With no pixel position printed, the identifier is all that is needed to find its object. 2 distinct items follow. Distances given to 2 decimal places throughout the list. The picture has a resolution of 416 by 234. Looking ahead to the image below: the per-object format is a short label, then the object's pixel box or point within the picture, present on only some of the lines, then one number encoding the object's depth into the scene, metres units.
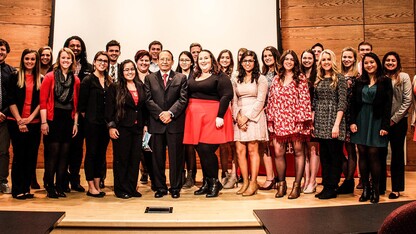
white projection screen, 5.46
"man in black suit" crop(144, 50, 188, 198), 3.62
